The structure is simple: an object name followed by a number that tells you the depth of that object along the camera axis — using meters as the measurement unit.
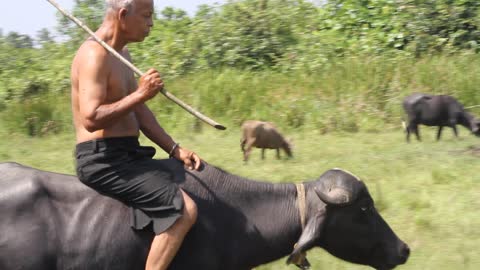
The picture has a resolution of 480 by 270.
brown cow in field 19.92
